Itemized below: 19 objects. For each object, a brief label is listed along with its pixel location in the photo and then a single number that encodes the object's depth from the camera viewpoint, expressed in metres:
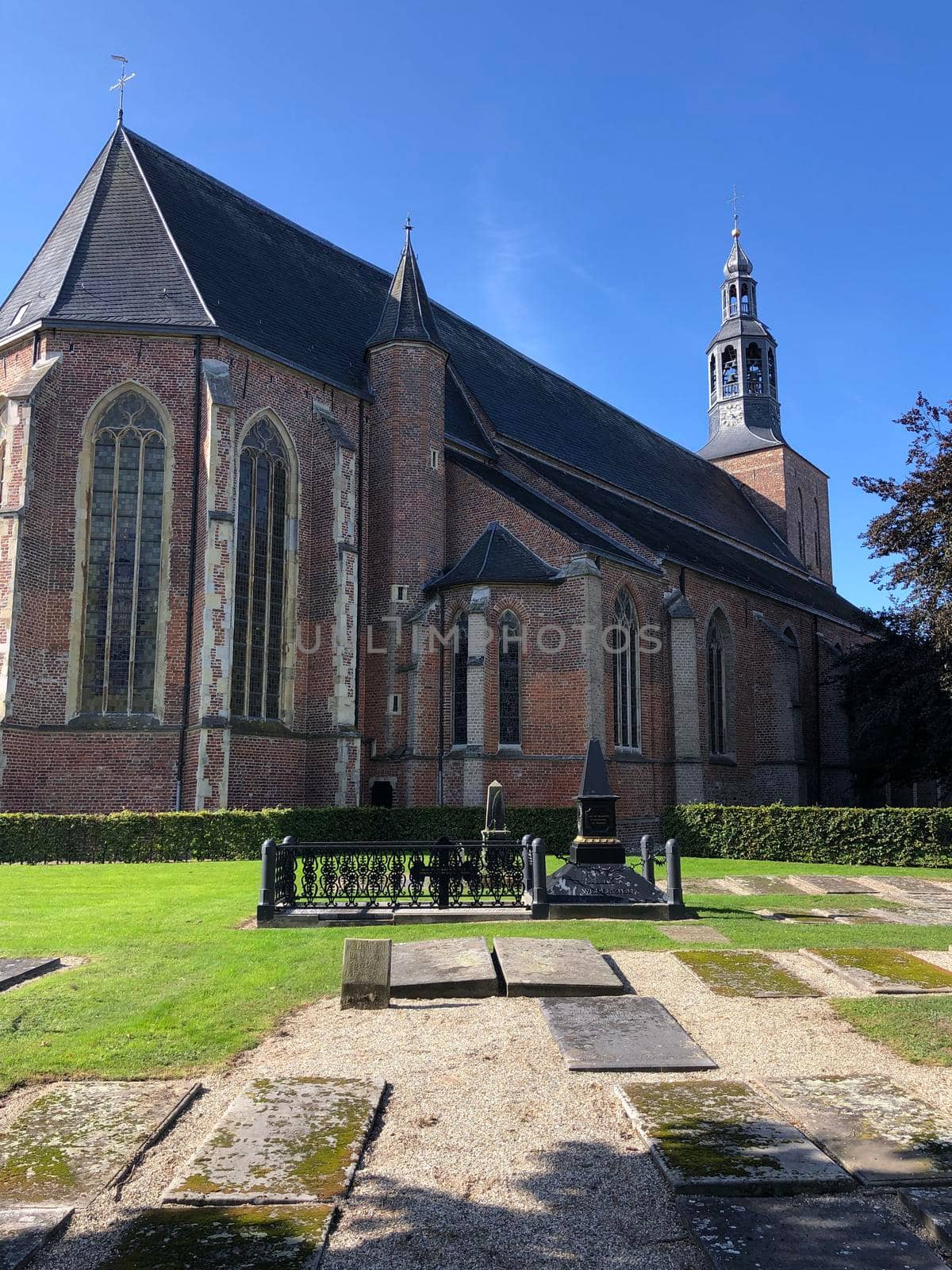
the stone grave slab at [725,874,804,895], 14.30
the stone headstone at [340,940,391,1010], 6.87
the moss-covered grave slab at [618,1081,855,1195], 3.73
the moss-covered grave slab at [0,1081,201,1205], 3.80
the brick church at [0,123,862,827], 19.66
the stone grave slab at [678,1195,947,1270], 3.18
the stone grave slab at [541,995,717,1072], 5.41
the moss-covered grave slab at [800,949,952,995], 7.34
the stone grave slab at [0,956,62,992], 7.36
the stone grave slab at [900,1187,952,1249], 3.29
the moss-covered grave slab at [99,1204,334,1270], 3.18
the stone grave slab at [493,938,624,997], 7.20
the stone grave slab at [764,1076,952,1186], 3.87
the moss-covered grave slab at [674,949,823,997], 7.32
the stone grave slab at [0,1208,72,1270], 3.20
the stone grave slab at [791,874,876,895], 14.40
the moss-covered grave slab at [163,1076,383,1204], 3.71
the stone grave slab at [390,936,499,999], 7.25
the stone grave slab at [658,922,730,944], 9.68
